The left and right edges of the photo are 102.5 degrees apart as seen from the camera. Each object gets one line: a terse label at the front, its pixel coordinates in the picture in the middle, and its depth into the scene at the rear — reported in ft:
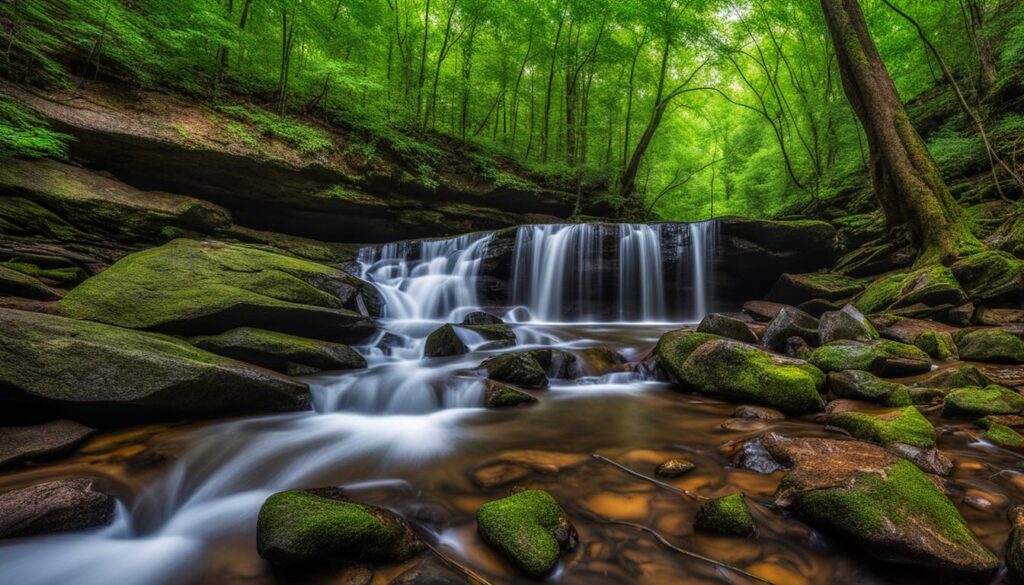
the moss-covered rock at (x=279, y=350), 16.10
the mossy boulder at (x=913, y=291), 20.35
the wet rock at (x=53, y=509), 6.96
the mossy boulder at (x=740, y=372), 12.21
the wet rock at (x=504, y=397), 14.88
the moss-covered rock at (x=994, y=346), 14.29
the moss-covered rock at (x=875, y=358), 14.28
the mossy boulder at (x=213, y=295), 15.87
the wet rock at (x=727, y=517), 6.75
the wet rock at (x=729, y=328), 19.26
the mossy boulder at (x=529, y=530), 6.21
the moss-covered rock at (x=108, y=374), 10.16
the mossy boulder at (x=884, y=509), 5.62
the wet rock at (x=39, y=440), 9.09
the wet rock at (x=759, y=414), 11.96
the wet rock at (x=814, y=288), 27.76
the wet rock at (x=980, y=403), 10.62
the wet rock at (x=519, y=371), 17.29
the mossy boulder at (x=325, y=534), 6.06
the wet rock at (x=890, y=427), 9.21
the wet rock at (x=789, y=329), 18.49
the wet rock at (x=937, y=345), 15.74
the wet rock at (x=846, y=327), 17.08
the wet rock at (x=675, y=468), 9.07
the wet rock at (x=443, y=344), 22.32
